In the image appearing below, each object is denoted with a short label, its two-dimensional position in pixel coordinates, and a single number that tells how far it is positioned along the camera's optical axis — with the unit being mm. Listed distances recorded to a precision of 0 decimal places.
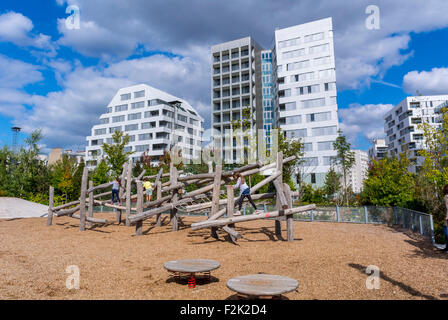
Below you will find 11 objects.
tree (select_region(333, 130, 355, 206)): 30672
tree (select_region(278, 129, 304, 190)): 25938
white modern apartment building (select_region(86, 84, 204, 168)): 58075
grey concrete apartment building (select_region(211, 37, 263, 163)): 52531
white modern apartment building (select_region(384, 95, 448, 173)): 58625
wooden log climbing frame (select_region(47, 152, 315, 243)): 9930
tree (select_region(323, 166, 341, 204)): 28052
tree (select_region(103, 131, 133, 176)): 28938
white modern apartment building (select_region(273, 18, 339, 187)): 40219
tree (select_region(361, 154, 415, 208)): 16172
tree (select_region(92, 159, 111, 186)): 28281
